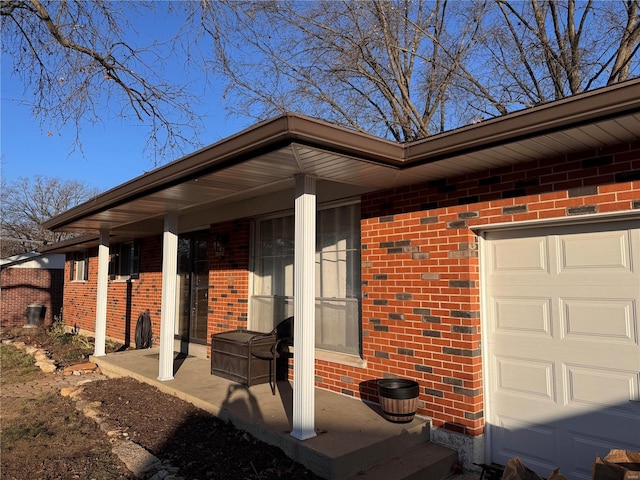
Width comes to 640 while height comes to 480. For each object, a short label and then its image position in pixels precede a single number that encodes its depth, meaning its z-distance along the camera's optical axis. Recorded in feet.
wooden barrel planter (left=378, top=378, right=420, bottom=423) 14.38
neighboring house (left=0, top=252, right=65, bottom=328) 63.21
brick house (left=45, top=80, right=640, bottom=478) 11.60
